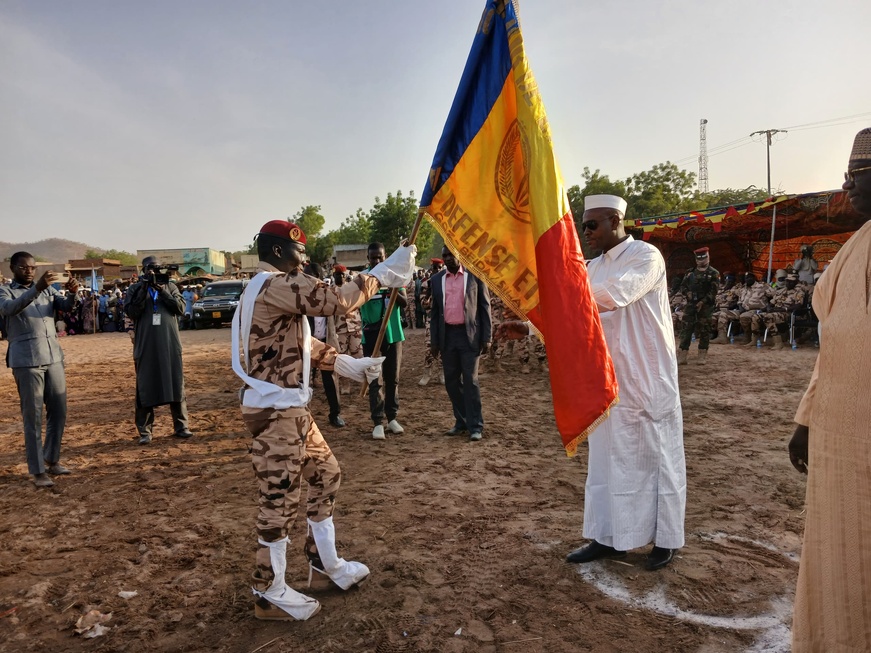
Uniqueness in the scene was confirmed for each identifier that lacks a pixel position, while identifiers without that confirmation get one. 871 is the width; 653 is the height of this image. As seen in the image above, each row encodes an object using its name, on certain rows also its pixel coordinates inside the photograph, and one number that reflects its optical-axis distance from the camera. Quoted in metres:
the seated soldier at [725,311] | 14.66
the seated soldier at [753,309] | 13.54
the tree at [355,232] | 65.75
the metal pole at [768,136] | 38.63
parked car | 23.42
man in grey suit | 5.19
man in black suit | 6.36
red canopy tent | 14.13
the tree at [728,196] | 37.13
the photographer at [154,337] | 6.43
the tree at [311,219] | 74.38
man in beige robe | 1.83
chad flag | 2.93
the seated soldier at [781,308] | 12.95
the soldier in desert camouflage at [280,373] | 2.86
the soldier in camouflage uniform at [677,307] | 15.19
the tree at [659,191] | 34.12
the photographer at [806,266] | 14.03
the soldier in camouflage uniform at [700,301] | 11.20
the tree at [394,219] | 43.06
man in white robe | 3.30
